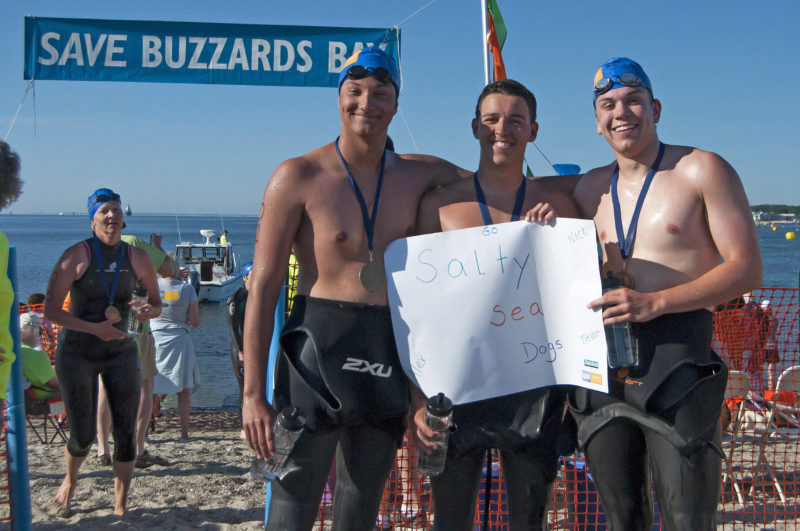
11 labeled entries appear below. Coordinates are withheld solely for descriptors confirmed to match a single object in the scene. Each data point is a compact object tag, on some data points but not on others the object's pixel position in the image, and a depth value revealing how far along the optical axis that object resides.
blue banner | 5.43
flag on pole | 6.23
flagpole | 5.61
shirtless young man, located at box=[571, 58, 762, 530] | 2.63
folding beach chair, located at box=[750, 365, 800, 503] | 5.82
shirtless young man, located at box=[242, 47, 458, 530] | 2.67
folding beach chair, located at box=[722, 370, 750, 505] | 5.59
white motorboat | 33.41
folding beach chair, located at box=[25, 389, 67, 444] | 6.61
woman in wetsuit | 4.71
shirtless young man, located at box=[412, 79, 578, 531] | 2.74
